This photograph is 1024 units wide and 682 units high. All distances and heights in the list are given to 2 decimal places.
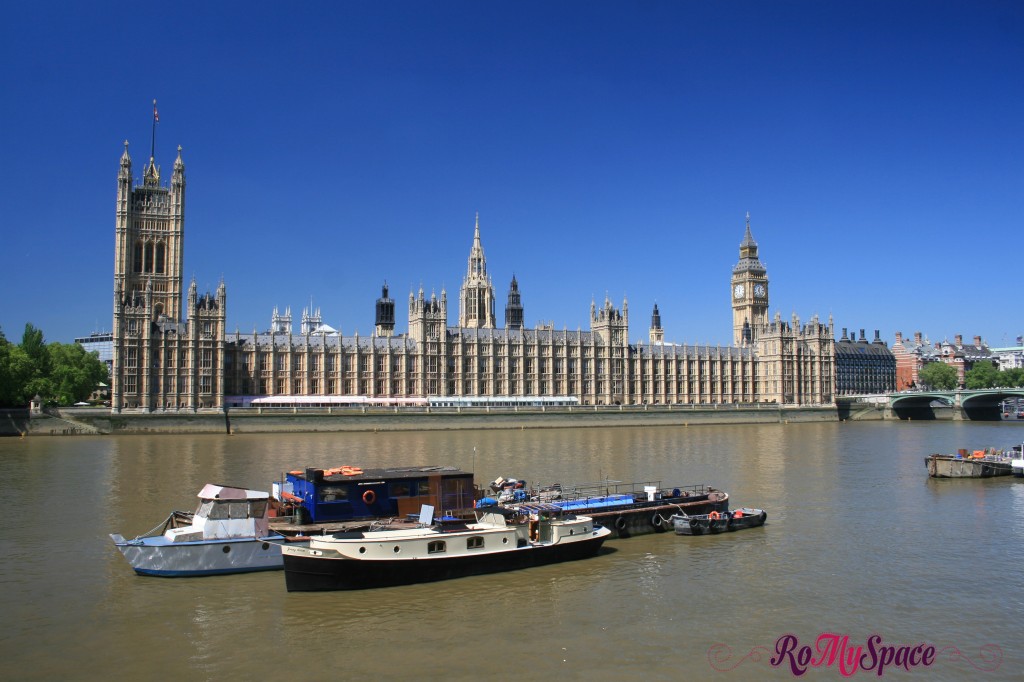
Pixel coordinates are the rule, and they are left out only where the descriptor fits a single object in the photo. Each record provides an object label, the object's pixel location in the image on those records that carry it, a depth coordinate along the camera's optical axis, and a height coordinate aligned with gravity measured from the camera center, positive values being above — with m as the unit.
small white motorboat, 27.19 -4.61
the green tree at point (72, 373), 96.88 +4.08
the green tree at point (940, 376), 179.50 +4.56
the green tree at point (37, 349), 94.61 +6.76
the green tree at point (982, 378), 176.62 +4.00
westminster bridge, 138.00 -1.49
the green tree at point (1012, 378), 180.46 +4.04
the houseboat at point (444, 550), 25.89 -5.02
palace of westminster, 101.44 +7.14
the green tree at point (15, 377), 85.94 +3.20
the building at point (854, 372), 193.50 +6.24
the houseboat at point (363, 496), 30.80 -3.63
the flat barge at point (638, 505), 34.94 -4.66
